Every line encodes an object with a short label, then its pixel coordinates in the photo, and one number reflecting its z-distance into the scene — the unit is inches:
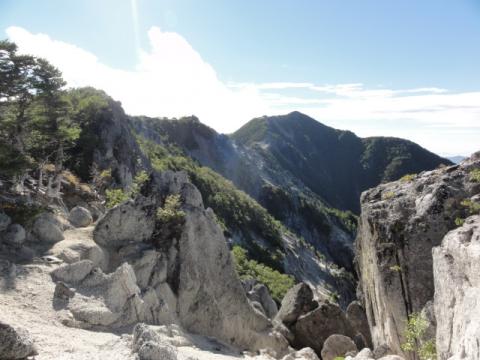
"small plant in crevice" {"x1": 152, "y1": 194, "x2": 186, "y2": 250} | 1090.1
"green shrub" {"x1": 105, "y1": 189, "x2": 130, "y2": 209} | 1425.2
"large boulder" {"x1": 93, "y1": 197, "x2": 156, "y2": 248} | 1035.3
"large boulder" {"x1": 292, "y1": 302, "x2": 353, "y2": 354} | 1412.4
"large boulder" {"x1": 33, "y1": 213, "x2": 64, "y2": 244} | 940.0
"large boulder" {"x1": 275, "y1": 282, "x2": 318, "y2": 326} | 1510.8
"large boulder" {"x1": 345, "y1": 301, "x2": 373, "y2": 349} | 1454.4
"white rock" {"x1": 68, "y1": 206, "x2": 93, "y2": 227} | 1118.4
